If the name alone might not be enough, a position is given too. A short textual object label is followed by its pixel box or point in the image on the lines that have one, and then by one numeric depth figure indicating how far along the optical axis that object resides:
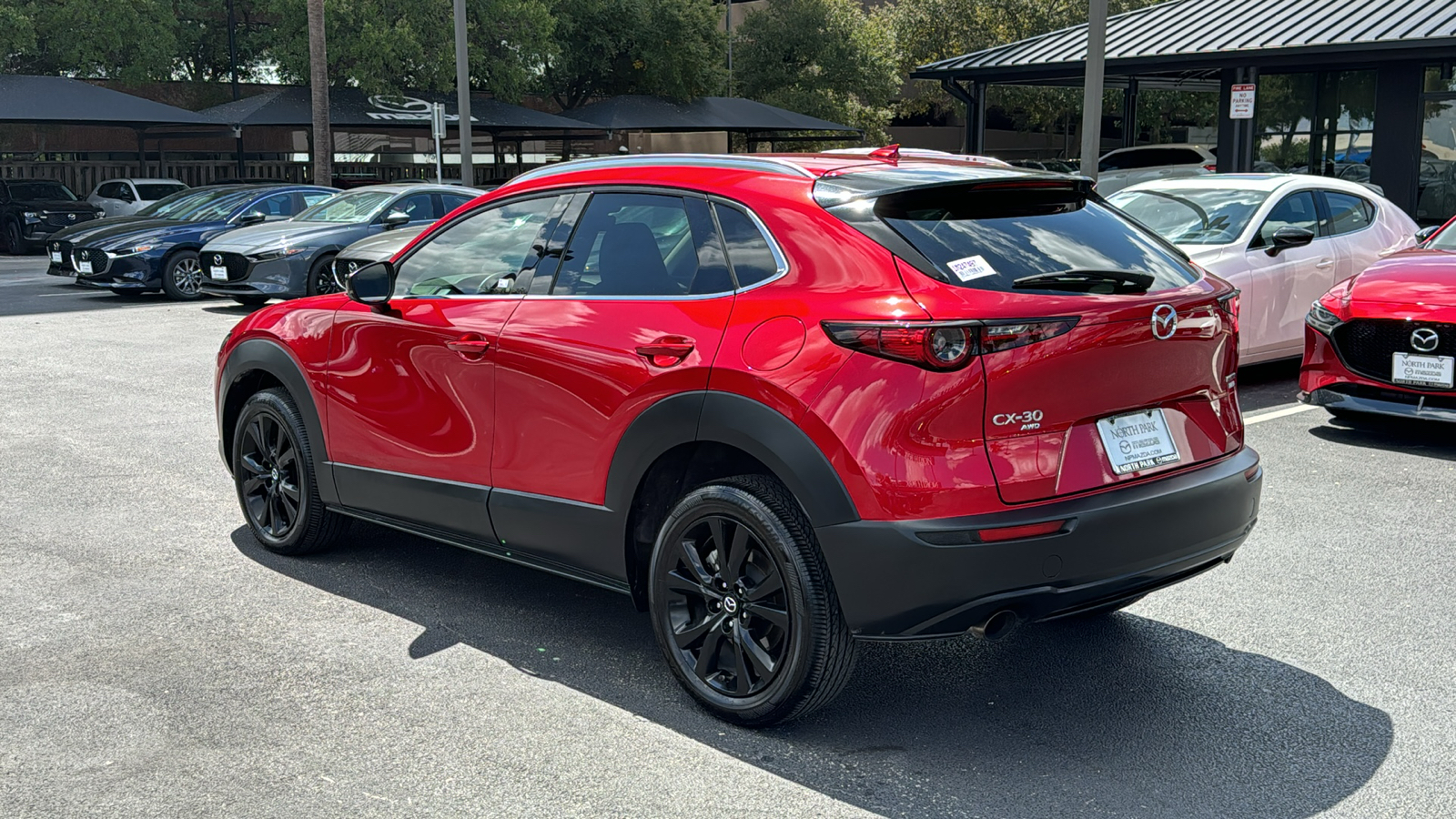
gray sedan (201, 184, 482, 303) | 15.66
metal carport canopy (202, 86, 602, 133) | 30.36
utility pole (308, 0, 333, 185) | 28.11
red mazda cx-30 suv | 3.67
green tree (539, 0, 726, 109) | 38.00
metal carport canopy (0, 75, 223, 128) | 28.31
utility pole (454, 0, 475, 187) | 23.14
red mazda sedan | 7.69
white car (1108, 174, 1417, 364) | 9.63
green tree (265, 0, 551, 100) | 32.00
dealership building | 18.42
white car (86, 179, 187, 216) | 28.11
